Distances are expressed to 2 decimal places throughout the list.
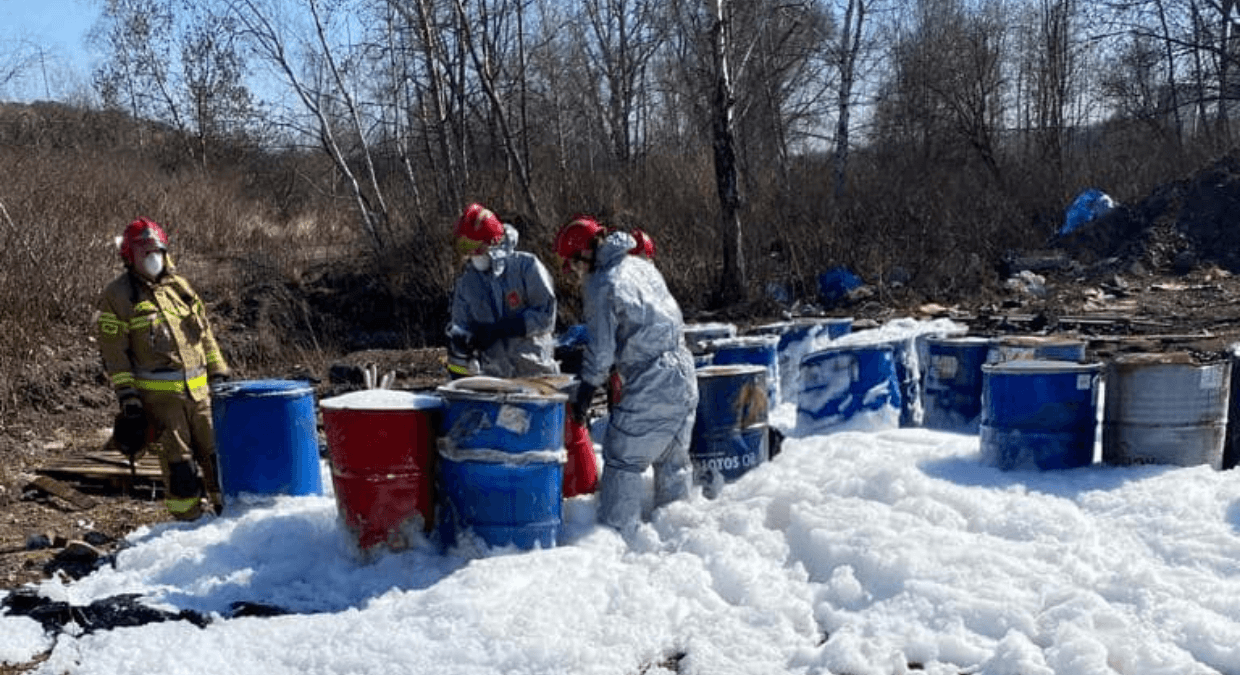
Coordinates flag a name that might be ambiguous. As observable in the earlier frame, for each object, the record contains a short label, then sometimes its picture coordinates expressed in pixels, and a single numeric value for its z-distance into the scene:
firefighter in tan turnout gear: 5.79
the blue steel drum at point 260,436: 5.62
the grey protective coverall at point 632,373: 5.16
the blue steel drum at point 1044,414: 5.34
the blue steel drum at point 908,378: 7.30
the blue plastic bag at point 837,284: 14.70
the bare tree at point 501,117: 15.77
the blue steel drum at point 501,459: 4.78
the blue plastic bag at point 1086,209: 18.02
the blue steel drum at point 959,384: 6.84
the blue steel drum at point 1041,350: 6.46
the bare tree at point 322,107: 16.73
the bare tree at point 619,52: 25.22
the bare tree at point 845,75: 20.80
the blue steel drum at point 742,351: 7.55
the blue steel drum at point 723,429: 5.70
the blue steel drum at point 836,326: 8.80
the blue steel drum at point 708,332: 8.28
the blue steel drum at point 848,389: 6.70
